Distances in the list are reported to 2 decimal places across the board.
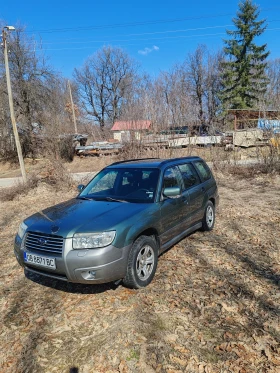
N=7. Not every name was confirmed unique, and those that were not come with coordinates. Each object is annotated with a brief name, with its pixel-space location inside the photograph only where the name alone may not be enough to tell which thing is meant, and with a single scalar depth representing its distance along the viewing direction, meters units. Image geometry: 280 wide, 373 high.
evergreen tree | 33.38
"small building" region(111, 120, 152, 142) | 14.71
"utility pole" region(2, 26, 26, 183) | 13.15
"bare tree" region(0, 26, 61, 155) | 25.86
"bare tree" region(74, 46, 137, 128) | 52.00
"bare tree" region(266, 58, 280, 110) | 34.11
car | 3.00
